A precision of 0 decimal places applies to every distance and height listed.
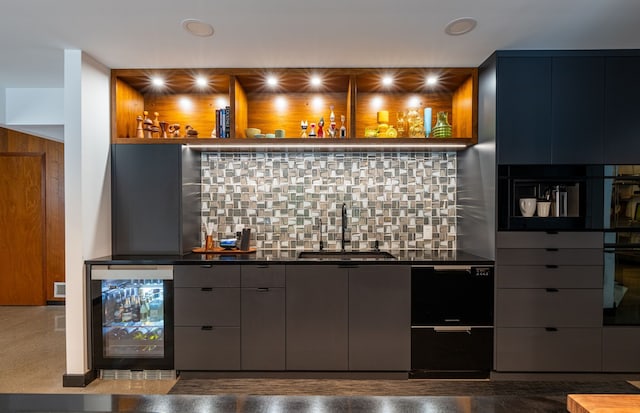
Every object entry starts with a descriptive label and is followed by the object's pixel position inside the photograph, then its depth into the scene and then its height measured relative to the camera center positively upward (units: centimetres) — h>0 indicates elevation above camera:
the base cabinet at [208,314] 283 -86
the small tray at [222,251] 327 -44
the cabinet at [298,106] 308 +88
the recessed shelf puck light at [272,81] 313 +104
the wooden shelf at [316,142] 306 +50
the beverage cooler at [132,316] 283 -91
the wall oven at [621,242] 276 -29
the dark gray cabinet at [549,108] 277 +72
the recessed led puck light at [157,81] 316 +105
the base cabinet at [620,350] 275 -109
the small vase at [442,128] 319 +65
